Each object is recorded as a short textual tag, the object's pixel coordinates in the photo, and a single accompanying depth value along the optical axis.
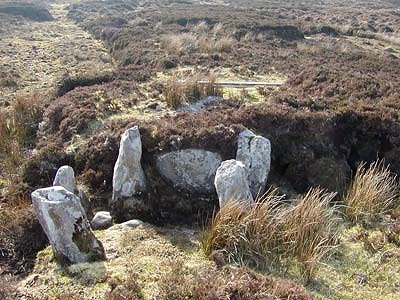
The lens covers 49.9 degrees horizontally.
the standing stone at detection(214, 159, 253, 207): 7.90
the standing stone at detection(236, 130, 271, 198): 9.27
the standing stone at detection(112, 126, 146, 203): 8.97
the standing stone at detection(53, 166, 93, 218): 8.52
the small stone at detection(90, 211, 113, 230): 8.44
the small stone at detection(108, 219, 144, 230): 8.15
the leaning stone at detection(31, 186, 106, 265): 6.91
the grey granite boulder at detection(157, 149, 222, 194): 9.42
